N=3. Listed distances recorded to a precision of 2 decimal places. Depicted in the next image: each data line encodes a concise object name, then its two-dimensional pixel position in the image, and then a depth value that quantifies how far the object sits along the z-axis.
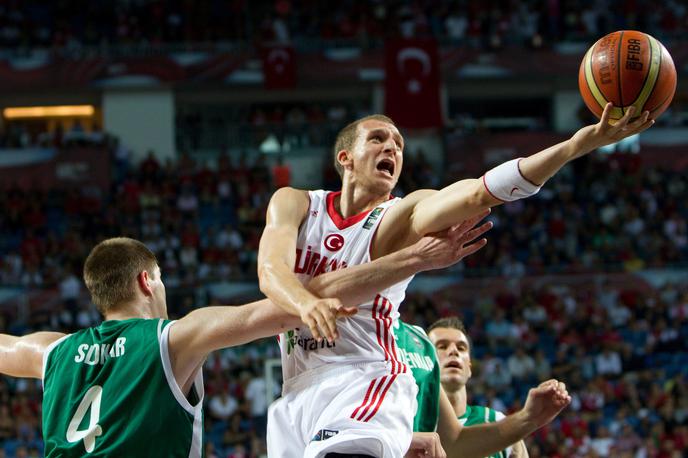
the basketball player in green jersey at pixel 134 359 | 8.73
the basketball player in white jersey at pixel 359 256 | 9.91
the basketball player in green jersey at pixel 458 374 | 14.61
